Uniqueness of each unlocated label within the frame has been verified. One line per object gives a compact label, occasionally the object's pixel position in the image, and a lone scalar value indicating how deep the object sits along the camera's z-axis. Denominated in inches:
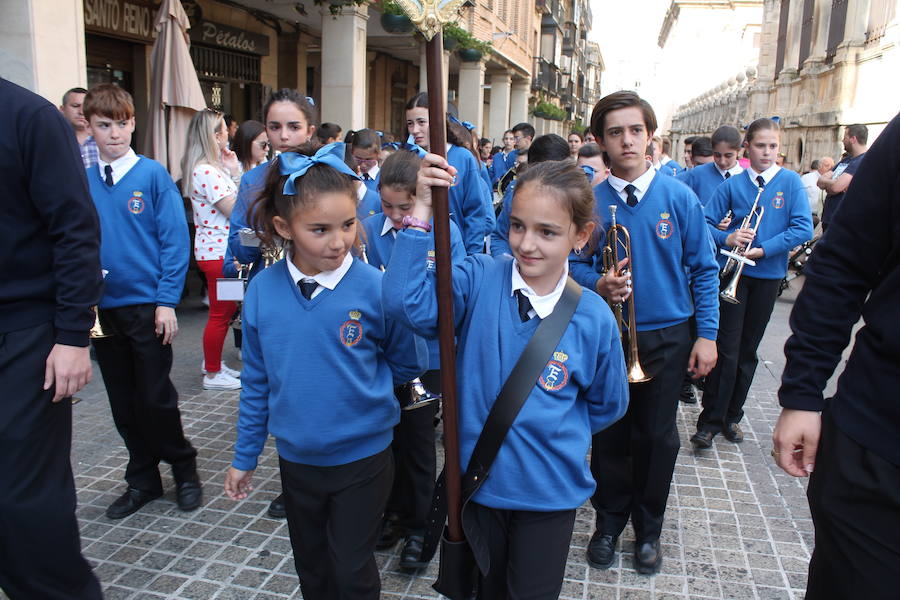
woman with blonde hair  241.6
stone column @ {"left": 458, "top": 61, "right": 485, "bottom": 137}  844.0
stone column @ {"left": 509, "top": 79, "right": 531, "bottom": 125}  1333.7
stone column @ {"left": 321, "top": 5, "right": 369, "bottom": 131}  509.4
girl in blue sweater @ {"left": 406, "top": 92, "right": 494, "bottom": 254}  185.8
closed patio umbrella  317.4
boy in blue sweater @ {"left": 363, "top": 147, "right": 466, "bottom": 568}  142.5
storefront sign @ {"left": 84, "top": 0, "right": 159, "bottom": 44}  413.1
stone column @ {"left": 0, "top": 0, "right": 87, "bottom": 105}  265.6
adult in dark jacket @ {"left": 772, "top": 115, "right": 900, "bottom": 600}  74.7
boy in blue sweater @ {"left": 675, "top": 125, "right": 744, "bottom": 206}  272.0
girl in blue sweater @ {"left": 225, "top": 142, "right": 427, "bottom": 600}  103.0
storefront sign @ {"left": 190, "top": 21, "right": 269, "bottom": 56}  520.7
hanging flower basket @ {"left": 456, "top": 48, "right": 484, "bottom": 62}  780.6
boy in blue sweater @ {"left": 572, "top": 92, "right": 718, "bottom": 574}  137.2
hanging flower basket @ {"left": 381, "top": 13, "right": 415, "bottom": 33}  509.0
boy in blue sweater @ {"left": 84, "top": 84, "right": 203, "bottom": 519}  152.2
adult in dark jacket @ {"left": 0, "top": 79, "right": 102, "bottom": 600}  99.6
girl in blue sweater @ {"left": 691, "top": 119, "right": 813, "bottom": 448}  208.1
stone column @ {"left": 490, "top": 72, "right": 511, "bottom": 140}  1082.1
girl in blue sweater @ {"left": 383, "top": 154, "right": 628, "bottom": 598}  91.1
